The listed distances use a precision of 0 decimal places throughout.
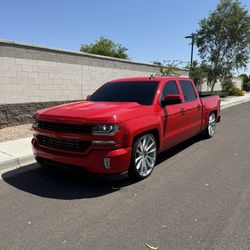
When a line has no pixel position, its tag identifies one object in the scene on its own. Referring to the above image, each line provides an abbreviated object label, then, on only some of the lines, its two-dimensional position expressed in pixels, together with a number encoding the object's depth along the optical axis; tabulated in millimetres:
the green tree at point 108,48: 44988
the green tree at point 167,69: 18719
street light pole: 25719
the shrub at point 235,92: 33706
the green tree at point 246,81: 51944
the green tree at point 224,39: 24969
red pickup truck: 4441
